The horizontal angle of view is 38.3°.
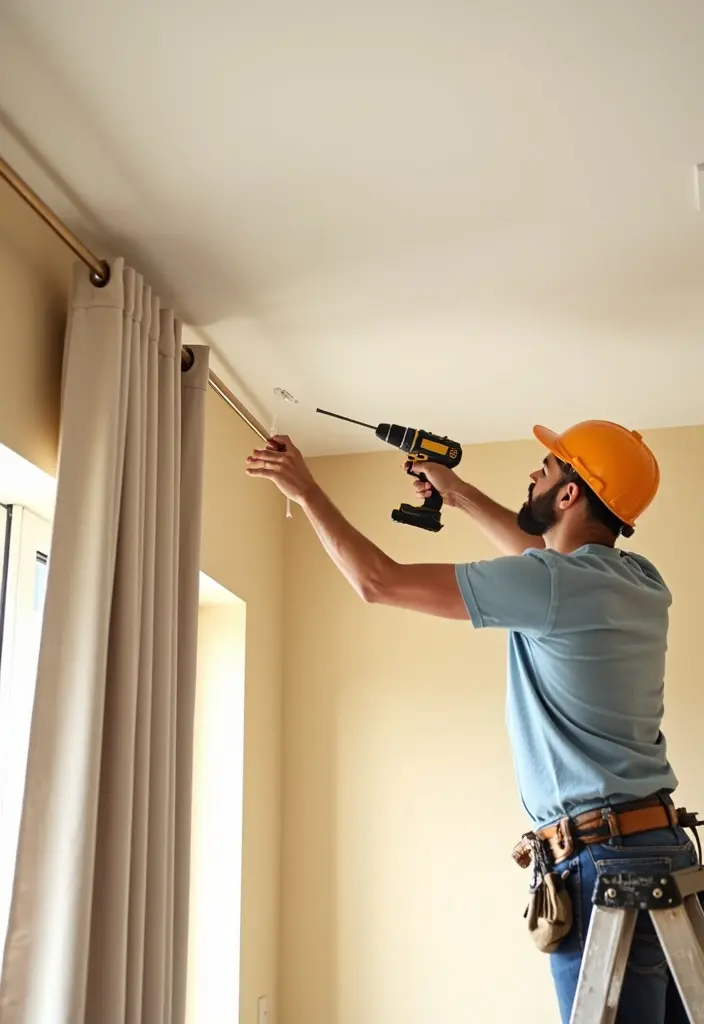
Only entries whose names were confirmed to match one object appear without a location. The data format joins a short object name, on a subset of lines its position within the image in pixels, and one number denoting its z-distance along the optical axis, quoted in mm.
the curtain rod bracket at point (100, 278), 2078
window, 2002
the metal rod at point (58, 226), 1769
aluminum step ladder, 1535
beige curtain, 1687
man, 1688
